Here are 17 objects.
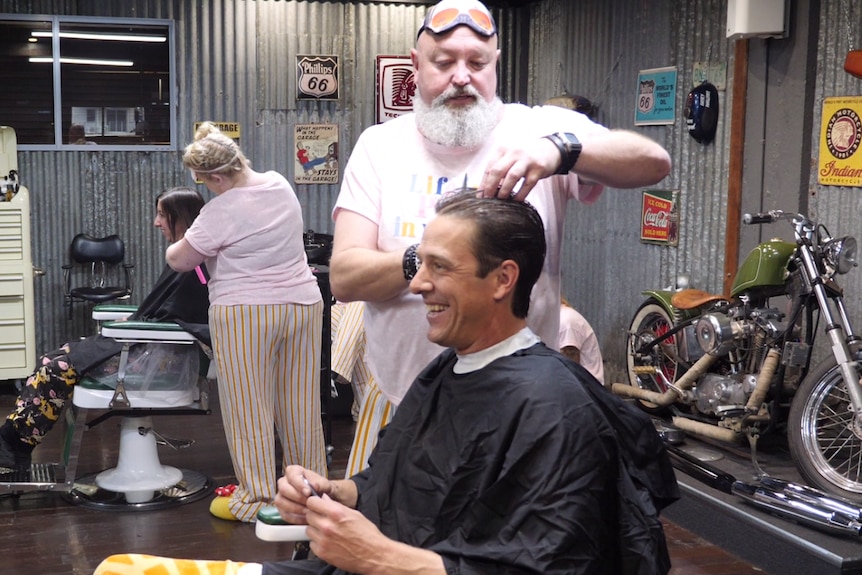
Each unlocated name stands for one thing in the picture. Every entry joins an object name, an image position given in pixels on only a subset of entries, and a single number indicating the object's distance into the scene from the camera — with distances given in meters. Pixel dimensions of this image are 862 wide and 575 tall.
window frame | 6.74
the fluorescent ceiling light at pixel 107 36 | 6.79
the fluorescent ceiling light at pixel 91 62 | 6.82
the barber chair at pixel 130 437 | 4.23
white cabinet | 6.22
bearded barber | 1.98
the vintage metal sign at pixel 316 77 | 7.25
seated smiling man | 1.60
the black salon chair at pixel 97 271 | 6.73
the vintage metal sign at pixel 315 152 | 7.34
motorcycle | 4.02
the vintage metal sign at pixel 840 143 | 4.49
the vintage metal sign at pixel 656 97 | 5.80
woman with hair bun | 3.94
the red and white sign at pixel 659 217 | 5.80
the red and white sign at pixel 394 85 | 7.38
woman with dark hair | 4.34
